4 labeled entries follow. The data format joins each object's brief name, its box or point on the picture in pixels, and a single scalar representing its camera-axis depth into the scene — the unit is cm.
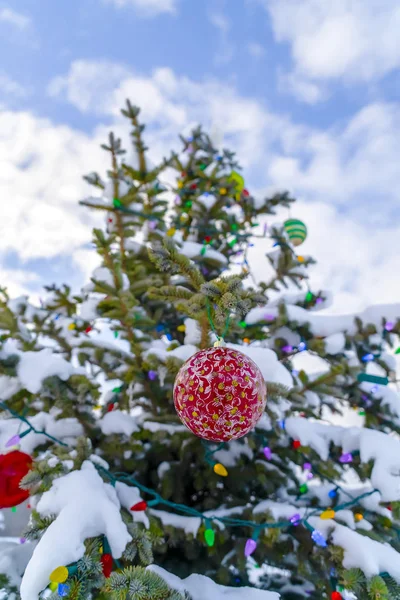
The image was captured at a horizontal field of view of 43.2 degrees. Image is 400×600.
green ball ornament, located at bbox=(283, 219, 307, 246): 139
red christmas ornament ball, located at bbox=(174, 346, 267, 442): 64
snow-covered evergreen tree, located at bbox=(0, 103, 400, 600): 67
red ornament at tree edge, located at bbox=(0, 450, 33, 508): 78
